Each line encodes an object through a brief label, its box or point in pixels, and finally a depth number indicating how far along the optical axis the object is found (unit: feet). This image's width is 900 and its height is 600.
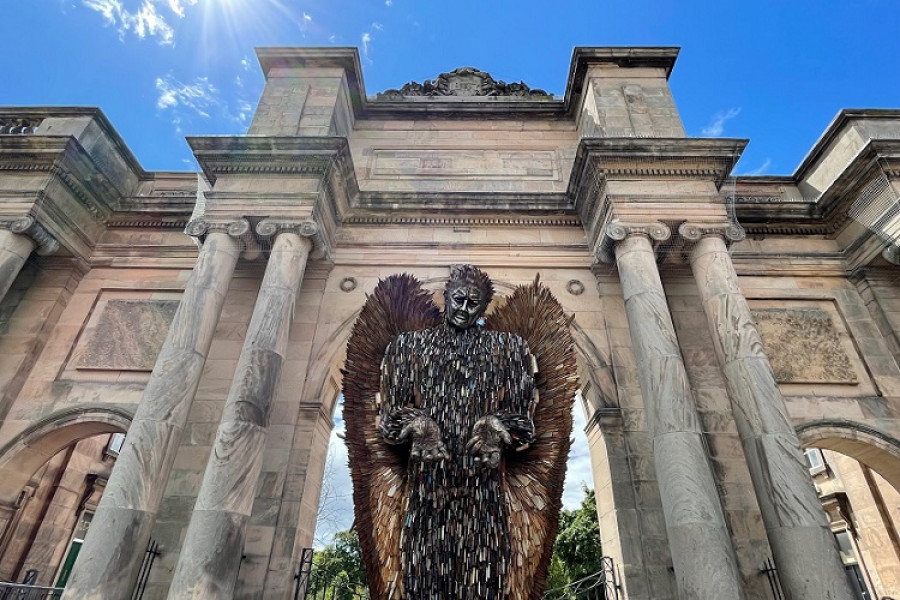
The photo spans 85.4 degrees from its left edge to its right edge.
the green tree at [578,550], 73.43
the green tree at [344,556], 83.41
